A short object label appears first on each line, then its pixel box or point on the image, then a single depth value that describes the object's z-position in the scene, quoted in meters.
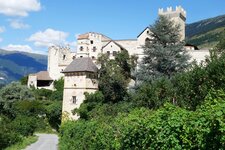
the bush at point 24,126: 48.31
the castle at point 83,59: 56.69
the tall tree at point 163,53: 45.84
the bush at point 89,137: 15.32
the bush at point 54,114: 61.94
